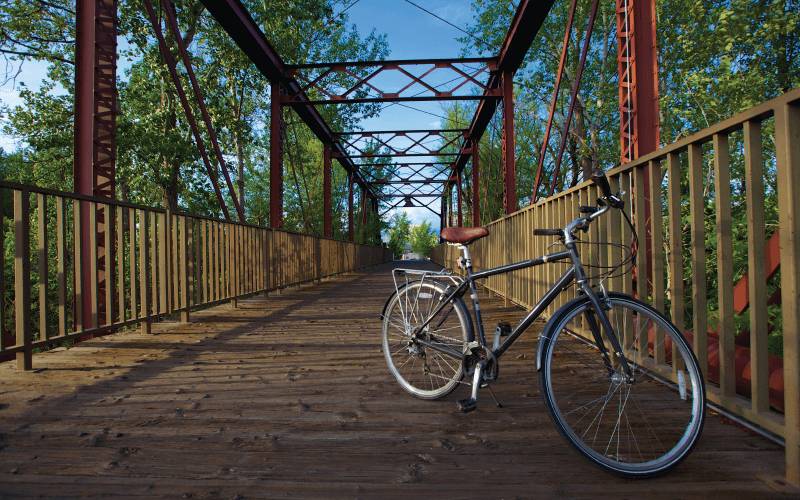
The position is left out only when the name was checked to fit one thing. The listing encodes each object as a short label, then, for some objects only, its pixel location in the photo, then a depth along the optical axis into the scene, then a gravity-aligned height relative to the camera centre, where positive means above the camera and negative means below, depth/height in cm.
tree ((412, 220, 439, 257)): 5260 +249
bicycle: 147 -44
